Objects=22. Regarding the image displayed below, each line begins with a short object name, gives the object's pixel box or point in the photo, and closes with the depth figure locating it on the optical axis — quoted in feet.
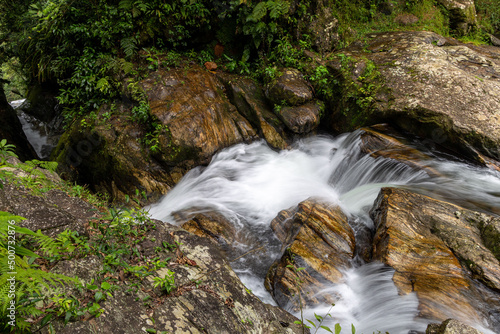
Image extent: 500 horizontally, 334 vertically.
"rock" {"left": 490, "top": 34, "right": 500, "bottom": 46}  34.42
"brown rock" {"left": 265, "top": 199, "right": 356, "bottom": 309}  13.74
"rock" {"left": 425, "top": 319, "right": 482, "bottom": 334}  8.69
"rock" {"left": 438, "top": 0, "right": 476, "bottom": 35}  35.35
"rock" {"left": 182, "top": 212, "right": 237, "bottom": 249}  17.19
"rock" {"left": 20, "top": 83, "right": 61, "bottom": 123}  30.94
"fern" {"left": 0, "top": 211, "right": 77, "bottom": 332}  5.57
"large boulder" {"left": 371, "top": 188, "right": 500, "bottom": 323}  11.51
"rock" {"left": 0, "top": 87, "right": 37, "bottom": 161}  24.21
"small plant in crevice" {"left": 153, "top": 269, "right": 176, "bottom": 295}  8.79
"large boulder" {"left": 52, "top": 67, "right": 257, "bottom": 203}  21.45
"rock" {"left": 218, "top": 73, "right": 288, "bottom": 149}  24.90
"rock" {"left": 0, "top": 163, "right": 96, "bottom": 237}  9.14
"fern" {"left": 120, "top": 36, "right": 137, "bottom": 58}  24.35
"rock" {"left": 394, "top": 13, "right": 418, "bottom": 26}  33.76
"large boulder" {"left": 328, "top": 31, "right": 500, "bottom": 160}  20.03
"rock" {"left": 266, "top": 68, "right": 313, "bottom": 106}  24.82
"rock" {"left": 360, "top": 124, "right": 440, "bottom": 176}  18.89
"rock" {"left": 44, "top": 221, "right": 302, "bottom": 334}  7.70
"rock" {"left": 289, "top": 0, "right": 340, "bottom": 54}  28.27
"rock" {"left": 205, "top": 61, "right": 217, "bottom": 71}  26.76
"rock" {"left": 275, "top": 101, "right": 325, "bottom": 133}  24.50
